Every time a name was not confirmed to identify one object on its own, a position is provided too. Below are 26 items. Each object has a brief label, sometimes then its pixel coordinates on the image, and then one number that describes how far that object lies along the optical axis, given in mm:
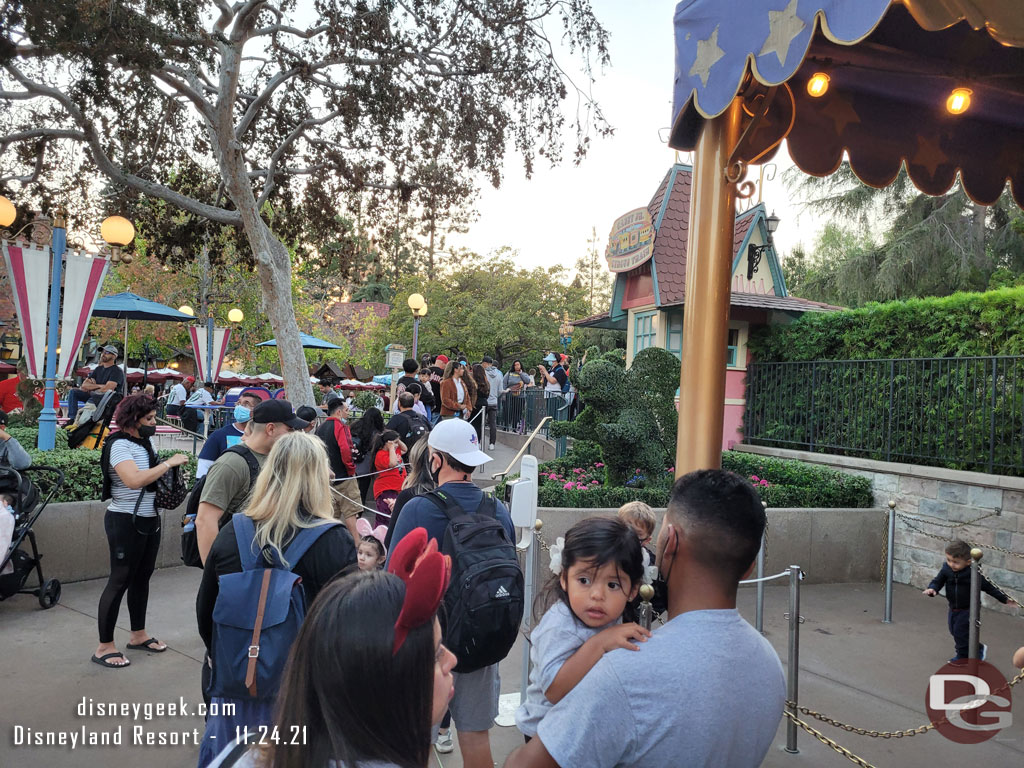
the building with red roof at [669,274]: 15422
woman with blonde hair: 2875
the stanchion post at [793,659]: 4270
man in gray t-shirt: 1546
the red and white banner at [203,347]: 16969
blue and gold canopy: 3730
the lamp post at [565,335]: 32706
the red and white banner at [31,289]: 7719
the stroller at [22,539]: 5668
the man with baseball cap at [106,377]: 10617
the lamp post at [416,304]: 16781
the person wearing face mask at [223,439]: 5285
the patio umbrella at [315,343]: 24450
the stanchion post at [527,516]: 4902
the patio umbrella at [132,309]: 14578
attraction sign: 15930
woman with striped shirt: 4898
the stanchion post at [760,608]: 6250
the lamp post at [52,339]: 8094
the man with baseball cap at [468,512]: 3229
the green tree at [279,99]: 11055
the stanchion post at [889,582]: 6789
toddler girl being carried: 2543
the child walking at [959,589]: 5352
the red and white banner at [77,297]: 8055
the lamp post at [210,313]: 17266
